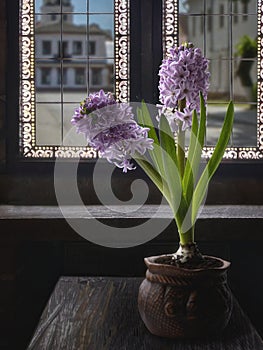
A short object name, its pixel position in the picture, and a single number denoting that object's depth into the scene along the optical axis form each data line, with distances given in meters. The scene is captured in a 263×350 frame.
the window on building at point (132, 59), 2.21
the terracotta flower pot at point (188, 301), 1.26
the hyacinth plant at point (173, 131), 1.25
